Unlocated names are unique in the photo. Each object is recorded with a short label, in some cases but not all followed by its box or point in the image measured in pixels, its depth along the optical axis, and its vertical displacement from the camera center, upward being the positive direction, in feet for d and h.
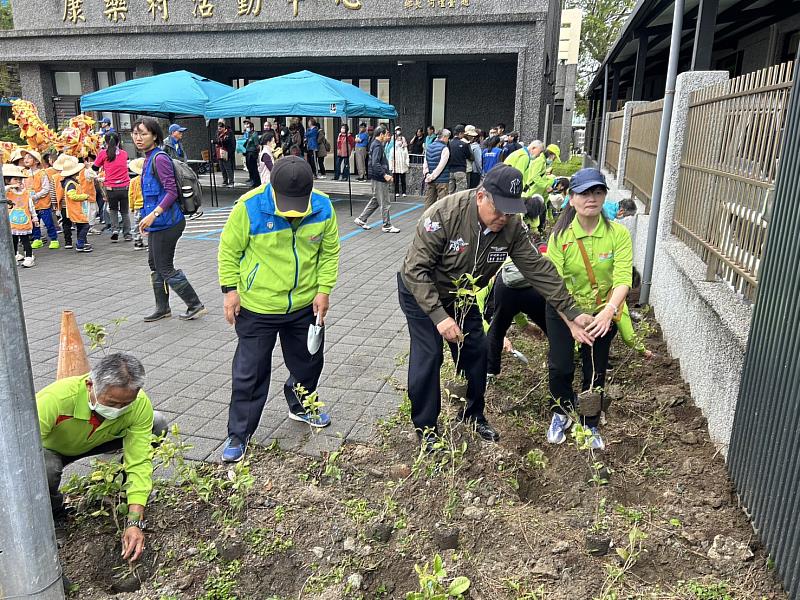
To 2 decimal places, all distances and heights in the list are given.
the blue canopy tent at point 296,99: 40.40 +1.90
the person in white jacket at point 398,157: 52.02 -2.05
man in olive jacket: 10.84 -2.52
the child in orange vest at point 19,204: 28.22 -3.57
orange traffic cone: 13.21 -4.61
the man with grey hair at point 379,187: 38.52 -3.34
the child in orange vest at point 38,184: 31.32 -2.92
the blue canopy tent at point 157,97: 41.22 +1.93
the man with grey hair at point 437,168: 39.27 -2.18
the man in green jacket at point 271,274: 11.71 -2.75
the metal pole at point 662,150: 20.25 -0.40
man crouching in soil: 9.16 -4.48
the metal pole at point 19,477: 7.09 -4.12
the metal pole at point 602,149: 48.85 -0.97
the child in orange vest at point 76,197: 32.27 -3.60
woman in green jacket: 12.55 -2.78
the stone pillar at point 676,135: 19.29 +0.10
